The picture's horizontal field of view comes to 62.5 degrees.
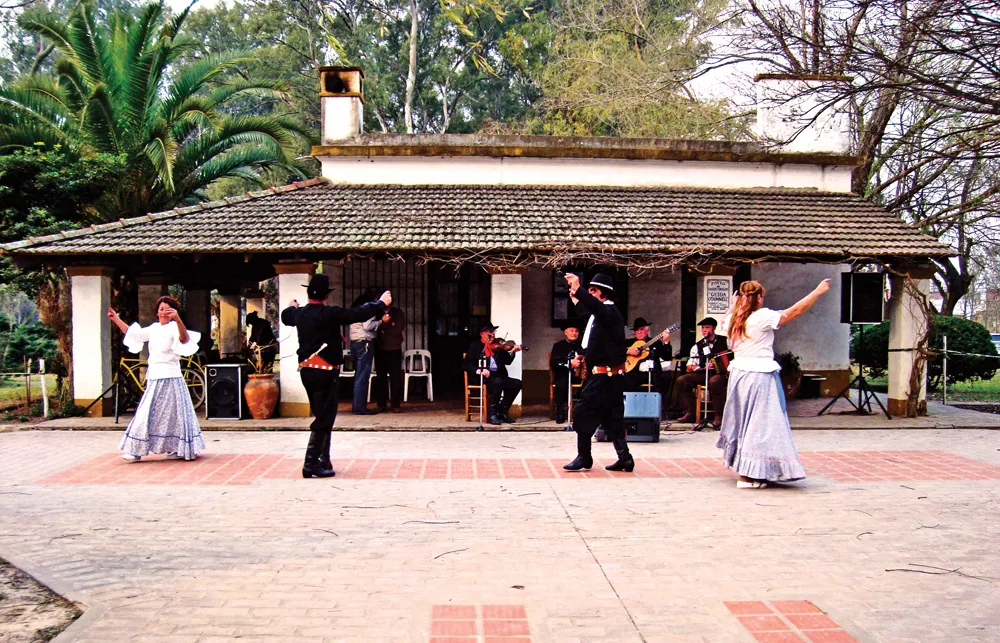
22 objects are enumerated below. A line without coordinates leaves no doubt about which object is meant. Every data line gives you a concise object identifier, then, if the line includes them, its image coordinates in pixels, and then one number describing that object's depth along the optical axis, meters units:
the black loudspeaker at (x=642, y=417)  9.77
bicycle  12.02
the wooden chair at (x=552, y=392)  12.33
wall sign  12.34
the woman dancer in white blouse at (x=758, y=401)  7.25
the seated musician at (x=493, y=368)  11.62
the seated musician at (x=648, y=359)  11.81
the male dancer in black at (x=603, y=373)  7.69
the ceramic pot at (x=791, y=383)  13.76
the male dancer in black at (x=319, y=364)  7.67
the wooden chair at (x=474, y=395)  11.68
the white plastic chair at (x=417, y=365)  14.10
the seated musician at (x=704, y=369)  11.55
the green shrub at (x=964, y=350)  16.47
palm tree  14.66
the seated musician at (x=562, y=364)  11.78
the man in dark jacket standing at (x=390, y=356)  12.38
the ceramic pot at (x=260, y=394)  11.81
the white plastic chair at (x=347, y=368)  13.58
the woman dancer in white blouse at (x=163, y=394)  8.50
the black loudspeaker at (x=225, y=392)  11.84
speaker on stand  11.86
